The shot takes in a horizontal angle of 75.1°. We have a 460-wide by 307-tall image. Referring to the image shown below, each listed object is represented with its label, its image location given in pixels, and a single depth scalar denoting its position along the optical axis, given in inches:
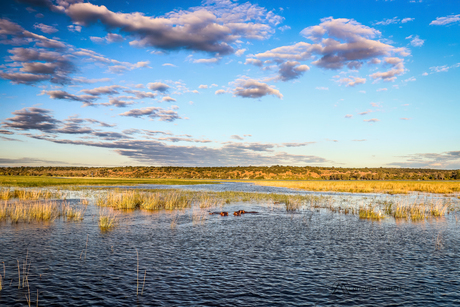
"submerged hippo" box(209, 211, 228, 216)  1066.4
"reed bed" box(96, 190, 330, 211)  1238.8
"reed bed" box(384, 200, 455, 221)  1033.8
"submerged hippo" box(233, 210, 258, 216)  1075.4
